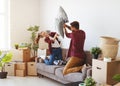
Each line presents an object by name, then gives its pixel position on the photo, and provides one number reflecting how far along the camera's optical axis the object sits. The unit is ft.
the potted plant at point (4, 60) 19.88
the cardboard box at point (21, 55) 21.50
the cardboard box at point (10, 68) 20.89
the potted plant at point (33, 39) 22.80
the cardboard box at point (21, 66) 20.94
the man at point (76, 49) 16.16
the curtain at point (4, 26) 23.15
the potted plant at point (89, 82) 10.29
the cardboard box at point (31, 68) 21.07
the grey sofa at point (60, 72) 14.49
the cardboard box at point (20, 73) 20.70
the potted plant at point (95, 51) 14.11
